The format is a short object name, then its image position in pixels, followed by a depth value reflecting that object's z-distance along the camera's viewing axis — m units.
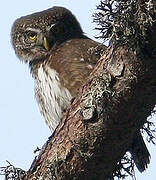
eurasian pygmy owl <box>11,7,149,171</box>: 9.24
